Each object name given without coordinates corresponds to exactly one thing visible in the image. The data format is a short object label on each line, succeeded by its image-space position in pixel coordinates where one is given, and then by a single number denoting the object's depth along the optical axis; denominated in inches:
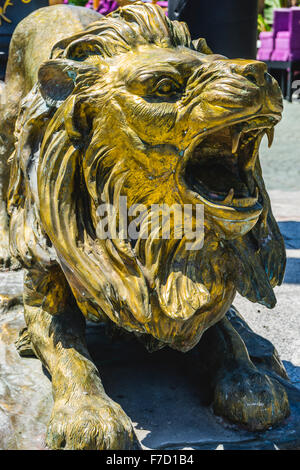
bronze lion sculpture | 71.3
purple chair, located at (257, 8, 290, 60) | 549.3
